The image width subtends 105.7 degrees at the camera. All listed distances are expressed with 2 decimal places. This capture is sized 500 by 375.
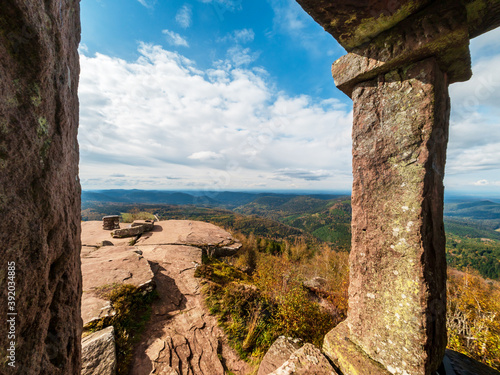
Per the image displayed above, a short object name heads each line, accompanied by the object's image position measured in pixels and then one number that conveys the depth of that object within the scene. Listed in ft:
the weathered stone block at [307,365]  8.05
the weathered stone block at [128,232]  37.25
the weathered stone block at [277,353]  12.19
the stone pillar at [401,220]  7.43
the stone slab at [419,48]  6.71
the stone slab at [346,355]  8.04
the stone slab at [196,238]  34.09
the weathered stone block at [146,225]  40.98
